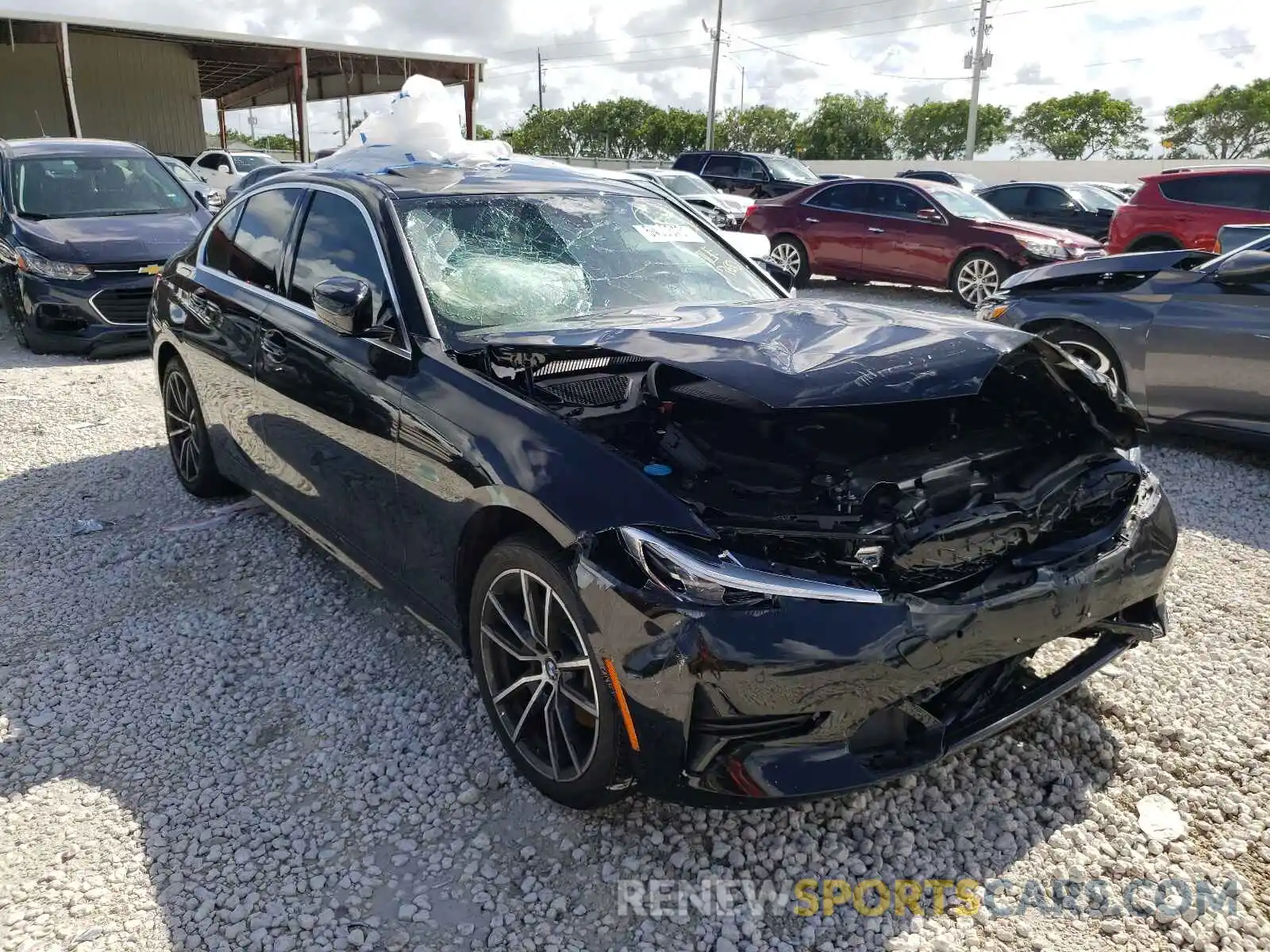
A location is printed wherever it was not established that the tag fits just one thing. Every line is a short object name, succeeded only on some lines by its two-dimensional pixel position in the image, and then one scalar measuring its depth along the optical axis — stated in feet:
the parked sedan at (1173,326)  17.19
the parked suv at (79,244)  26.68
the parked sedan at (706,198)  49.49
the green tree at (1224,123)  195.72
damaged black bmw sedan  7.17
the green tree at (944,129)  241.55
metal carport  72.79
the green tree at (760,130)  229.86
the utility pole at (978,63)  144.46
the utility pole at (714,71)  150.71
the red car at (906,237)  35.65
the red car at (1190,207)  37.52
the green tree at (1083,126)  218.79
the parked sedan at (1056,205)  52.90
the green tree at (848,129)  218.59
